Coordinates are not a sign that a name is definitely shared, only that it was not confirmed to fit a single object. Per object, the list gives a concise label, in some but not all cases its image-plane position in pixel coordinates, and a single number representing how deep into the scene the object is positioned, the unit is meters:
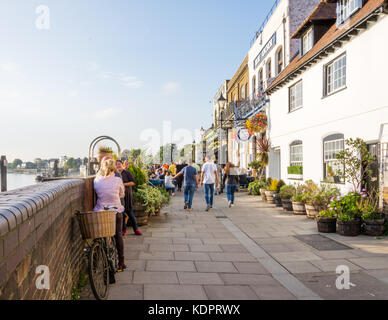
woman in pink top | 5.25
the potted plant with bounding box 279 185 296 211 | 11.77
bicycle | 3.90
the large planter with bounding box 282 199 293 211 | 11.71
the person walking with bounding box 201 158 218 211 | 12.44
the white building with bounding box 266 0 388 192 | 8.68
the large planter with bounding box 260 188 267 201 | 14.82
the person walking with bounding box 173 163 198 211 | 12.48
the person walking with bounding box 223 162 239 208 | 13.16
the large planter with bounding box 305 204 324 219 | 9.84
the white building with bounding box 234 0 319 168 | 16.72
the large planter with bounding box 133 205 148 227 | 9.04
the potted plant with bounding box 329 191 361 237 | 7.79
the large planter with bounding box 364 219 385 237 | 7.67
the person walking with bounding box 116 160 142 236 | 7.68
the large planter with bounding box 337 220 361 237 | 7.77
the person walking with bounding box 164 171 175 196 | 16.19
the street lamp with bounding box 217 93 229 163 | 20.95
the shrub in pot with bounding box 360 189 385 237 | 7.68
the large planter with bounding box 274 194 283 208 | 13.06
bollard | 19.47
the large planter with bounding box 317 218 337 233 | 8.17
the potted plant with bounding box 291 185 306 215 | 10.91
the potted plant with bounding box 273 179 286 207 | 13.05
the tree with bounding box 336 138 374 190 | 9.00
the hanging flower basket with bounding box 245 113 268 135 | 18.00
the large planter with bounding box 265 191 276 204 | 13.96
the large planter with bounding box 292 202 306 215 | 10.91
